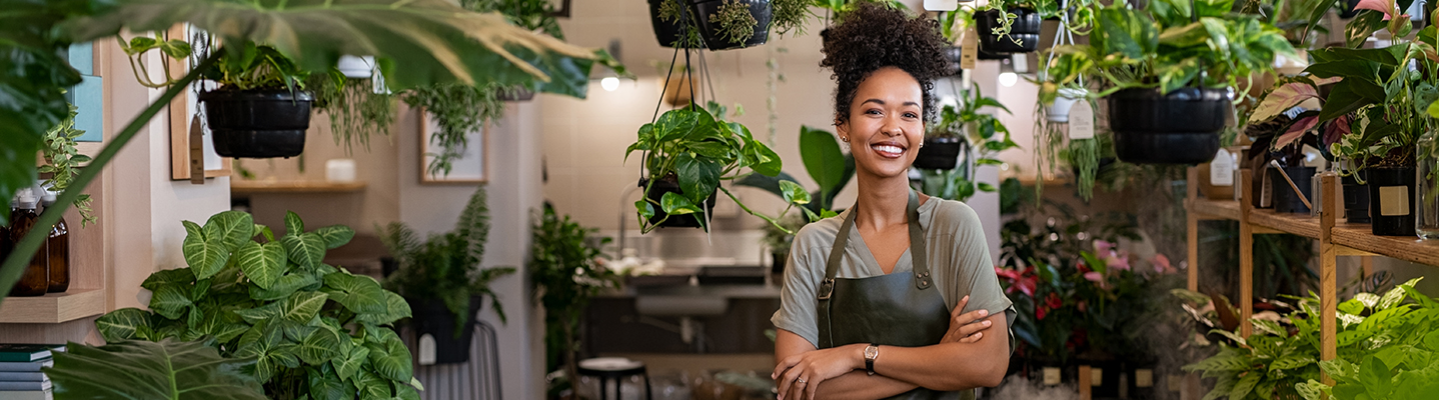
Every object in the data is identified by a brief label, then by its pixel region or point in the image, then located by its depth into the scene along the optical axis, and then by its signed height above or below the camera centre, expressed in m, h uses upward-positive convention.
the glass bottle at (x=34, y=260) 1.86 -0.11
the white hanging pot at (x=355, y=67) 2.39 +0.31
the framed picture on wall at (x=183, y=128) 2.16 +0.16
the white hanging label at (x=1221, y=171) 2.65 +0.04
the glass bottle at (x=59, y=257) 1.99 -0.11
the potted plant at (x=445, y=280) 3.74 -0.32
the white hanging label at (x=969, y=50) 2.09 +0.30
